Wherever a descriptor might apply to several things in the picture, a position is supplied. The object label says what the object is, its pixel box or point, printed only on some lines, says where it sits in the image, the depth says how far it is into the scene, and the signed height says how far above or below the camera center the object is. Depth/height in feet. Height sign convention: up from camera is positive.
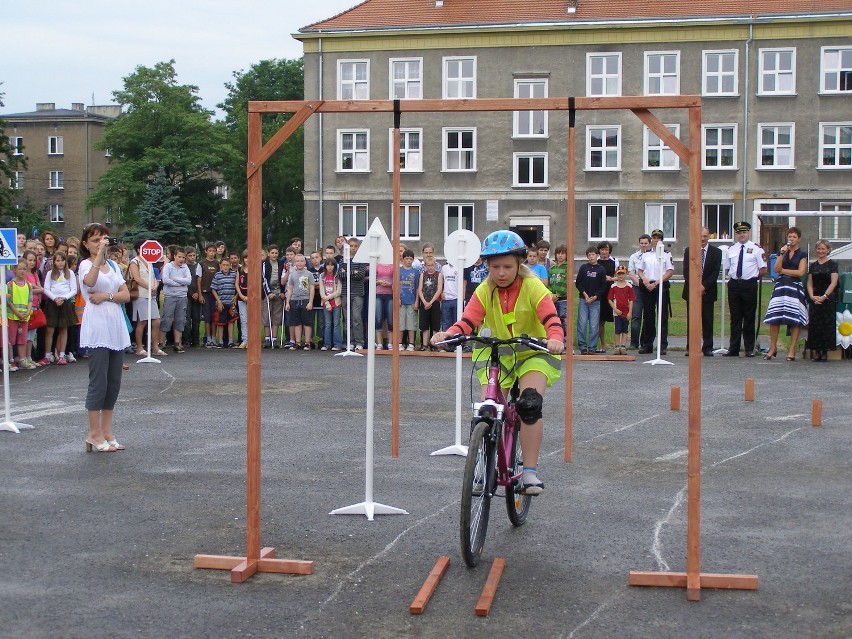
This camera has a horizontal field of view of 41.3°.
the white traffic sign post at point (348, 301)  71.20 -0.91
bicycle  21.68 -3.43
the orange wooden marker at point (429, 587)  19.40 -5.44
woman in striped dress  66.74 -0.34
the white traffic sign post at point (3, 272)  40.70 +0.54
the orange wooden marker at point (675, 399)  45.68 -4.52
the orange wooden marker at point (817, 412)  41.24 -4.56
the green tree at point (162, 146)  244.83 +30.95
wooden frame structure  21.08 +0.53
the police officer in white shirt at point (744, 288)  69.72 -0.05
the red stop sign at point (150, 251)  72.18 +2.27
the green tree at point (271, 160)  257.34 +28.81
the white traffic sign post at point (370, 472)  26.61 -4.42
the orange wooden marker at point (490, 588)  19.33 -5.45
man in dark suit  69.72 +0.07
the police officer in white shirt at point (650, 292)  71.41 -0.31
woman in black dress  66.39 -0.98
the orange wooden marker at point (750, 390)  48.37 -4.42
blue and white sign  43.55 +1.53
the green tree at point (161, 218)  215.31 +13.17
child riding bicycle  24.09 -0.76
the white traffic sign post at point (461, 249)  36.81 +1.24
